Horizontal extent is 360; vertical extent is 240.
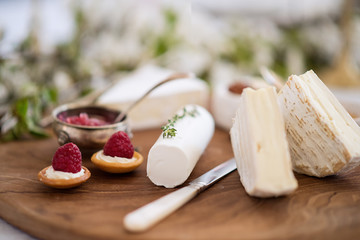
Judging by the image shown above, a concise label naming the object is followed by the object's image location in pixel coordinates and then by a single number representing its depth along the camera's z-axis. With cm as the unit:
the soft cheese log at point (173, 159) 57
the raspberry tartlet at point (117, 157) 59
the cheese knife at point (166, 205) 49
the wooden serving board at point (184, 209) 50
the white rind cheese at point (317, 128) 56
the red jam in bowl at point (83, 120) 65
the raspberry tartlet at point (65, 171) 55
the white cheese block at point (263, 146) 52
